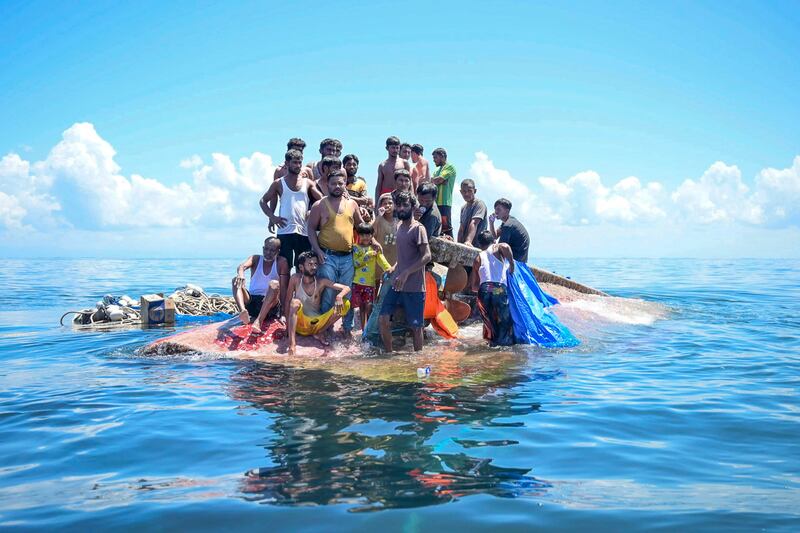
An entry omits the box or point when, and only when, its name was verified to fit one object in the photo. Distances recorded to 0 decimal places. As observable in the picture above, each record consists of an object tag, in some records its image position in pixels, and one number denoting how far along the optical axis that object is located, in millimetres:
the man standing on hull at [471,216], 11367
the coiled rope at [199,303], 14806
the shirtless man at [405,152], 11073
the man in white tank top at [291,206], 8922
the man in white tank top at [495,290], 9250
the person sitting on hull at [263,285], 8914
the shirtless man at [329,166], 8797
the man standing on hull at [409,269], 8312
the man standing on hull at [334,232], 8641
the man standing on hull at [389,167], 10367
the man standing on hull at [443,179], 11352
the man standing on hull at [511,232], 9961
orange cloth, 9352
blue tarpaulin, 9359
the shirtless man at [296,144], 9055
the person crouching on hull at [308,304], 8602
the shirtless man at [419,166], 11312
